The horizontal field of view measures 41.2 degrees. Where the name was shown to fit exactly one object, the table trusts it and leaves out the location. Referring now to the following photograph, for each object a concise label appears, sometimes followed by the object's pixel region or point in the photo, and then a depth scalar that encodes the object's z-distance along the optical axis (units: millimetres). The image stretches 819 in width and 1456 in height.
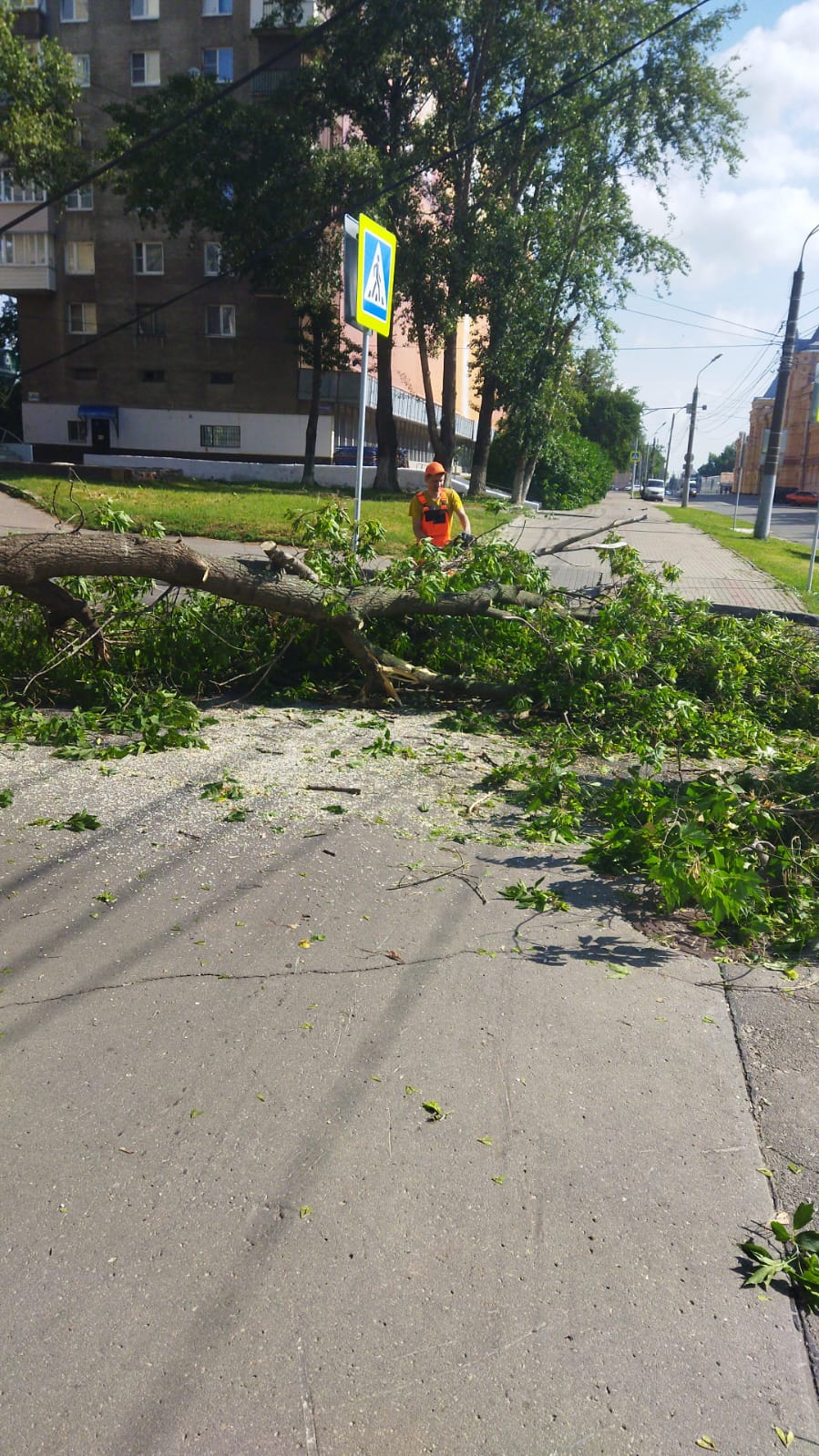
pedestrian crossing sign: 9828
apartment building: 43438
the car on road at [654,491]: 91875
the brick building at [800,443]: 80500
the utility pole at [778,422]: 27062
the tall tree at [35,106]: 27875
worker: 10531
